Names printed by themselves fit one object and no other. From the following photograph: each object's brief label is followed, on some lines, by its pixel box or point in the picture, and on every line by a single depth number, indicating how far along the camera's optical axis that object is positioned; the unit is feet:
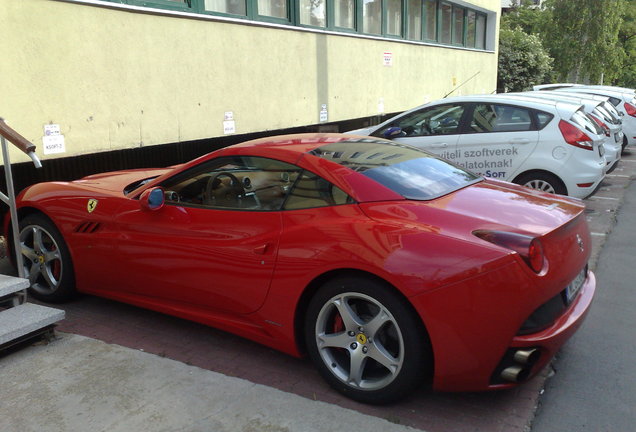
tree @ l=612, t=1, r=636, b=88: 129.49
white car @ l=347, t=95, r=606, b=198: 23.21
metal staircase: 12.55
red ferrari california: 9.56
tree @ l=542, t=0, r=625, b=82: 90.12
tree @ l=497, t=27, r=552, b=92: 86.33
